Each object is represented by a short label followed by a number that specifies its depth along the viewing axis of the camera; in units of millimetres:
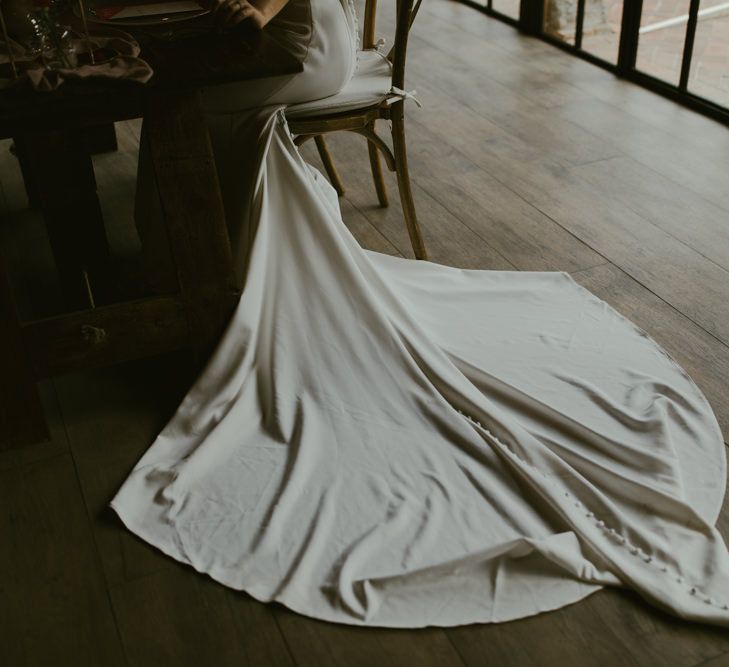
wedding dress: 1497
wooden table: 1641
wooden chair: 2164
